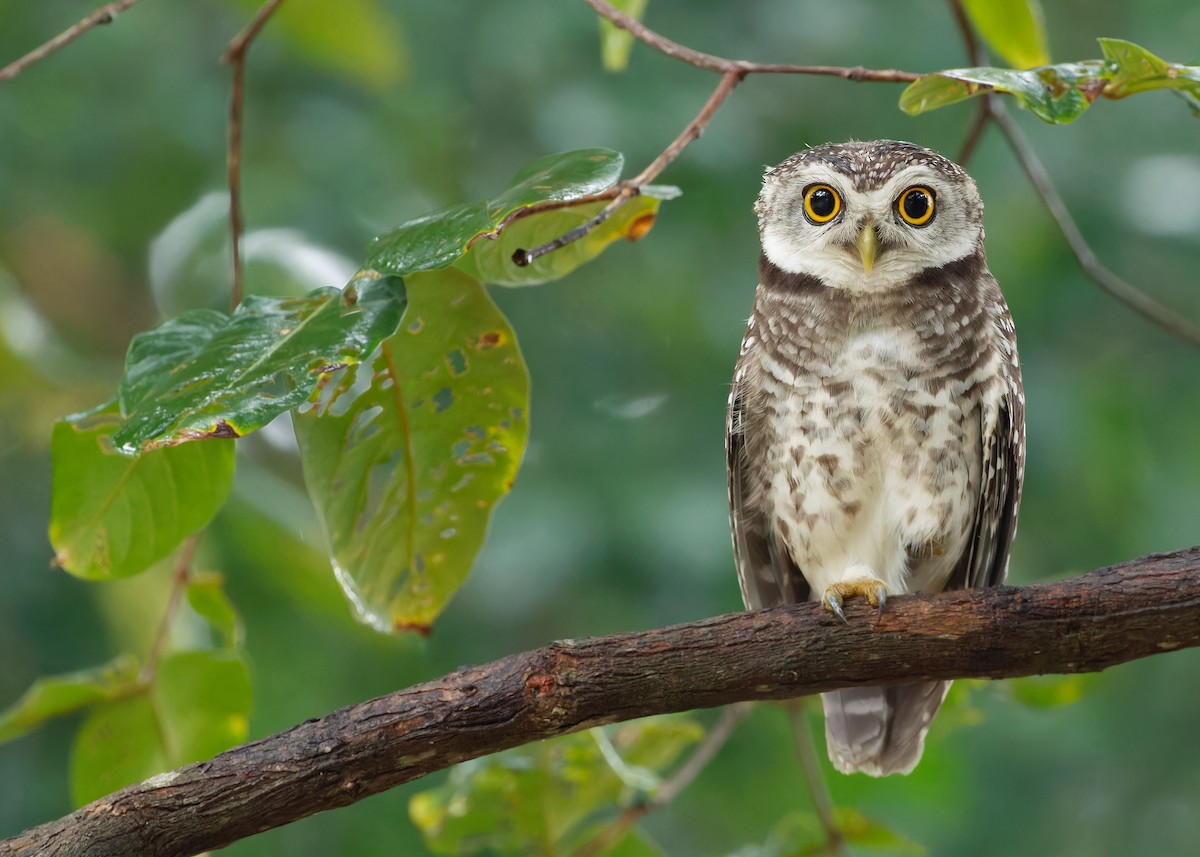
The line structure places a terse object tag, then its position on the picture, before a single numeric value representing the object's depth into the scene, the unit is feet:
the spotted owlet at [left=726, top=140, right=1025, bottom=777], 15.42
